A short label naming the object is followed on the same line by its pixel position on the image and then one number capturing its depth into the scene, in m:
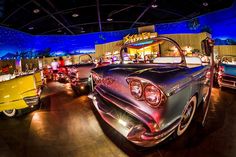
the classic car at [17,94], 3.35
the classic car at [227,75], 4.55
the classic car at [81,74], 5.24
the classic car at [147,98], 1.47
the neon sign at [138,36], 13.12
